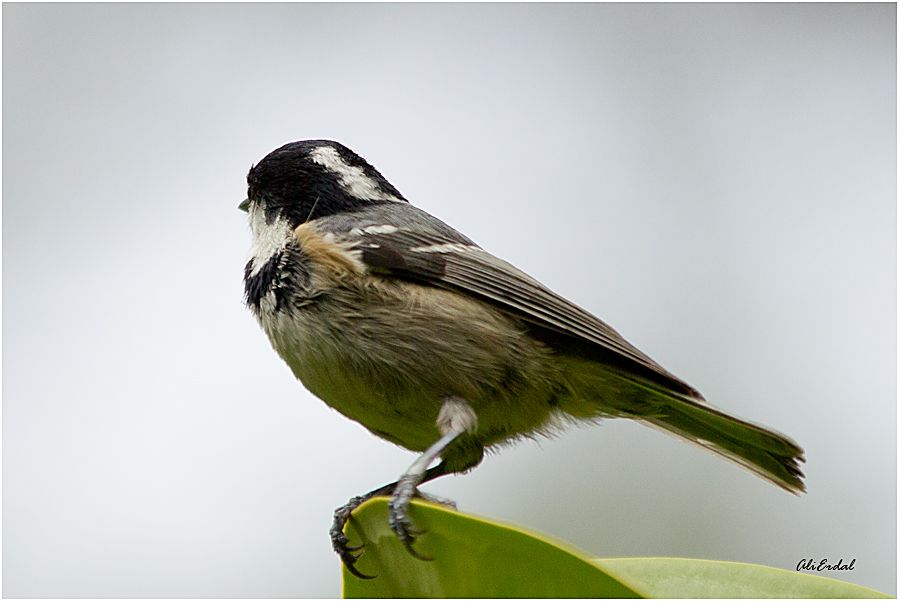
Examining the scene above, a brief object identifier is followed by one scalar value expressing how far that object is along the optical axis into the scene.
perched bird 2.18
